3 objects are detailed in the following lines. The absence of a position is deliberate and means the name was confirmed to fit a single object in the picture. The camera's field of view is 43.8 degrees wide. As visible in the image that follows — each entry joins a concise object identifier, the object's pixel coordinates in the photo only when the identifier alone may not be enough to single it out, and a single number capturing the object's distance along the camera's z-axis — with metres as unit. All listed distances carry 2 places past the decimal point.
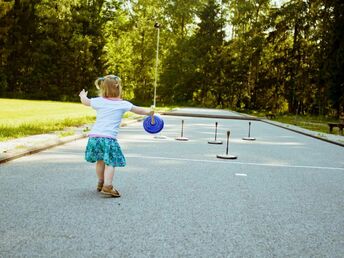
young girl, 5.93
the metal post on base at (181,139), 15.03
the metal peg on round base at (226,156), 10.67
